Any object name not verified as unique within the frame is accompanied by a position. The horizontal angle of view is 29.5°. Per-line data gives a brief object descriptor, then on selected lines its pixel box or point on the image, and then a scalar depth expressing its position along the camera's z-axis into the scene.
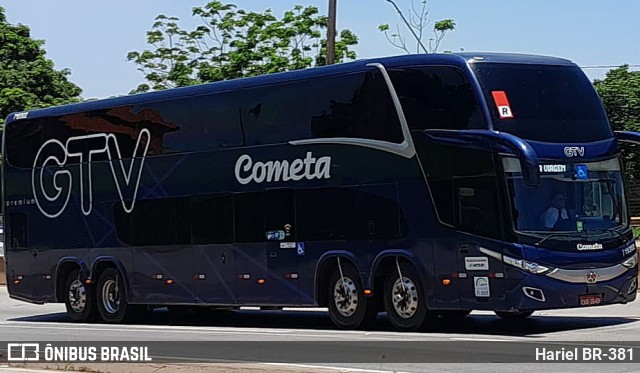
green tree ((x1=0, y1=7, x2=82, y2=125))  47.23
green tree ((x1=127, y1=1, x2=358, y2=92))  45.55
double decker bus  16.94
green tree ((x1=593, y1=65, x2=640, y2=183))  57.72
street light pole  26.78
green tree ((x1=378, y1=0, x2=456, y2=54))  39.78
